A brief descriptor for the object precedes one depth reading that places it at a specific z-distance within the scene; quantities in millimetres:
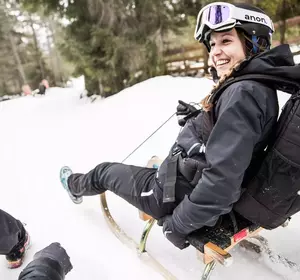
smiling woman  1347
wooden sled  1447
